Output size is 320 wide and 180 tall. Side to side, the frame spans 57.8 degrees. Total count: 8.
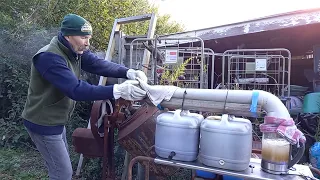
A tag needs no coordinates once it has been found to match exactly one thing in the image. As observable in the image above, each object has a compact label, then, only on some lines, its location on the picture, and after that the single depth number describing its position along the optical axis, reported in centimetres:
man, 200
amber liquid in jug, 172
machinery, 183
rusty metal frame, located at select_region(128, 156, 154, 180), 196
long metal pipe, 176
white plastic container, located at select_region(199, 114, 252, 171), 172
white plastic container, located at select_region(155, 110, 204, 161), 187
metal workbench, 171
